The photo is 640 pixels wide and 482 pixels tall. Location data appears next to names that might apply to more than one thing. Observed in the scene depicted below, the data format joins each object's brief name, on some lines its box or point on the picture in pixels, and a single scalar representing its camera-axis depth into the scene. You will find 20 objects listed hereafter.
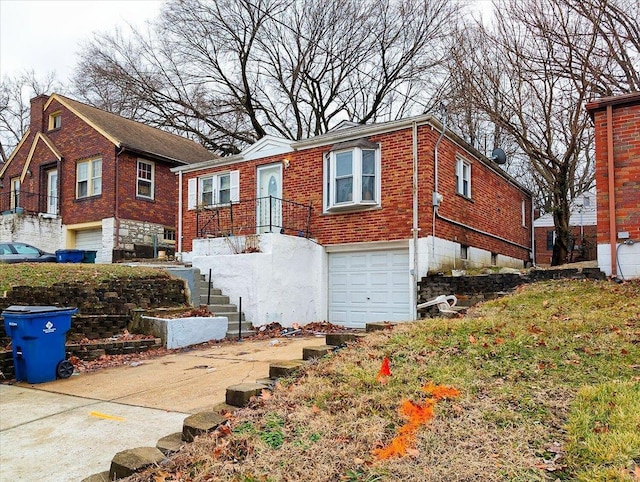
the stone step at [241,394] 4.36
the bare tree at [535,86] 13.97
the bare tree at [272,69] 23.19
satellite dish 16.48
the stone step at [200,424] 3.79
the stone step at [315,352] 5.54
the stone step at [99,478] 3.38
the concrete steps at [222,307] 11.52
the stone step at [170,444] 3.63
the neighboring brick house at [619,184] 9.39
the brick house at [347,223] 12.12
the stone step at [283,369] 5.00
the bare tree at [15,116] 34.09
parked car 15.69
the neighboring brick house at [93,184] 19.20
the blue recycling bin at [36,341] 6.93
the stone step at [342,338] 5.90
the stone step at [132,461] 3.37
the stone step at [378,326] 6.56
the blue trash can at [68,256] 16.08
